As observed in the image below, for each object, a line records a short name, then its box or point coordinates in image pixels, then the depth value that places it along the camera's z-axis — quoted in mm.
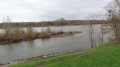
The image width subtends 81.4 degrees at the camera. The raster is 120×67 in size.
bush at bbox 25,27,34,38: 23207
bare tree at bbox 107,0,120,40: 10056
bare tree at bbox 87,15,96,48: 12388
